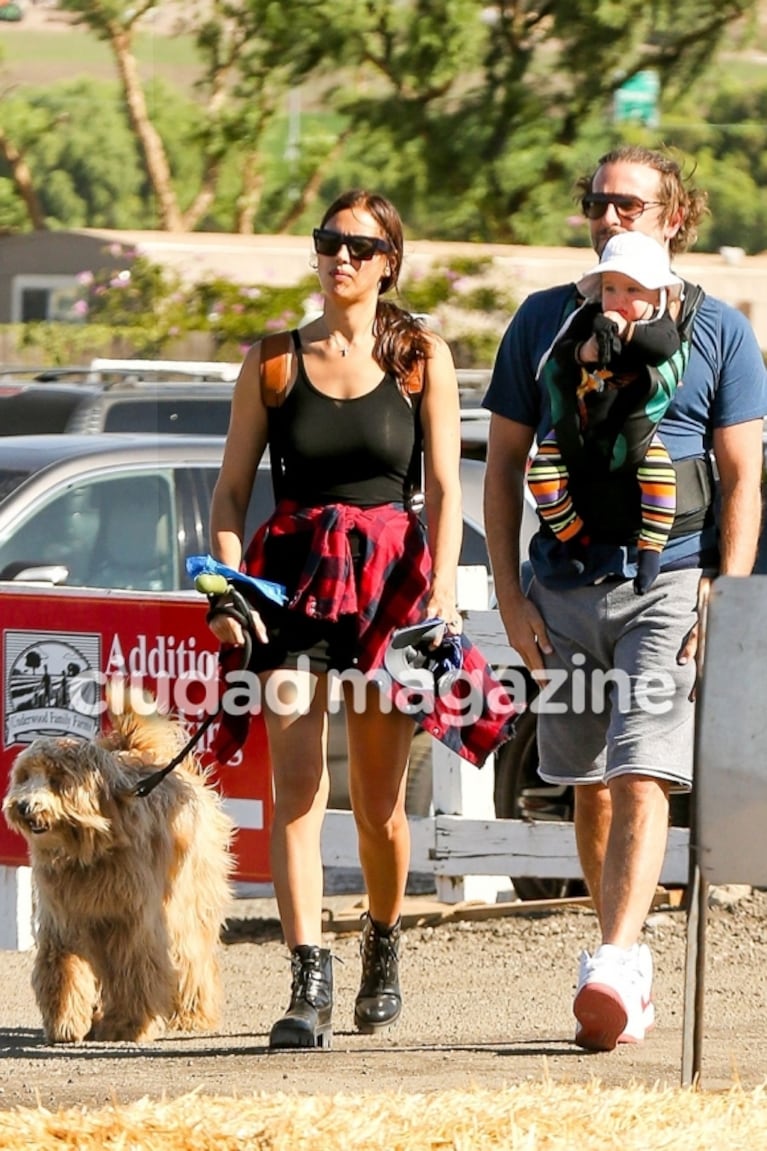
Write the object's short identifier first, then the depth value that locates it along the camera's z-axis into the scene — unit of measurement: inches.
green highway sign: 3376.0
